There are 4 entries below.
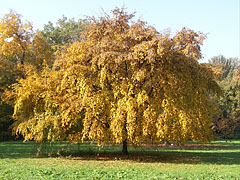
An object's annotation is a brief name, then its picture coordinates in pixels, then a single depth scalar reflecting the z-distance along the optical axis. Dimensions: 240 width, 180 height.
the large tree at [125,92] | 11.19
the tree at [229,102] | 22.11
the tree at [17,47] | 19.83
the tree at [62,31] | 34.12
